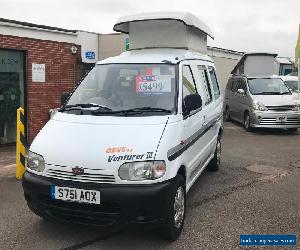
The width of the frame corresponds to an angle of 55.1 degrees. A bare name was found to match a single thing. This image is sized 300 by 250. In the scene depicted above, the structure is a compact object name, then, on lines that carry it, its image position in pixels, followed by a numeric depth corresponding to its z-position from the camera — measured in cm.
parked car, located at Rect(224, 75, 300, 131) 929
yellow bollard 504
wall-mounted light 884
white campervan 296
